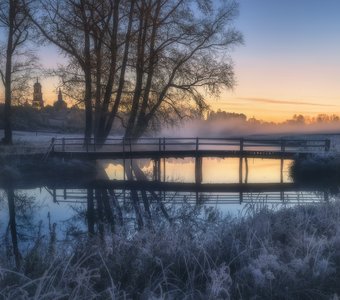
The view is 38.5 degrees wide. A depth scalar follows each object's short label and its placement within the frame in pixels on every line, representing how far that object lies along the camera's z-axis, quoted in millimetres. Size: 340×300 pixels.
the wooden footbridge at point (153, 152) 23219
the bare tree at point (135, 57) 22750
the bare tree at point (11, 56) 25875
